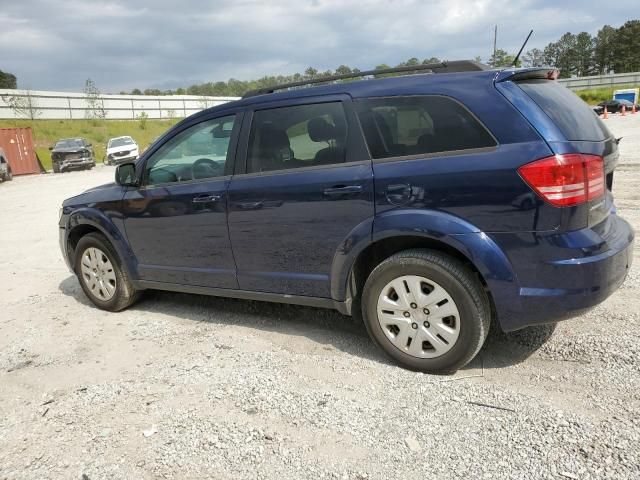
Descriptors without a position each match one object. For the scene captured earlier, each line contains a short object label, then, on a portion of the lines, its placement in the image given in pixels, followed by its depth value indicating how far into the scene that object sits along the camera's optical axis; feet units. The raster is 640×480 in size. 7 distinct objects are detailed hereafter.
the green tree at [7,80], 260.42
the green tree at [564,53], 359.79
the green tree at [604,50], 344.22
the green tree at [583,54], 362.94
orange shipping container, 84.58
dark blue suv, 9.37
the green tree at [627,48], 323.78
